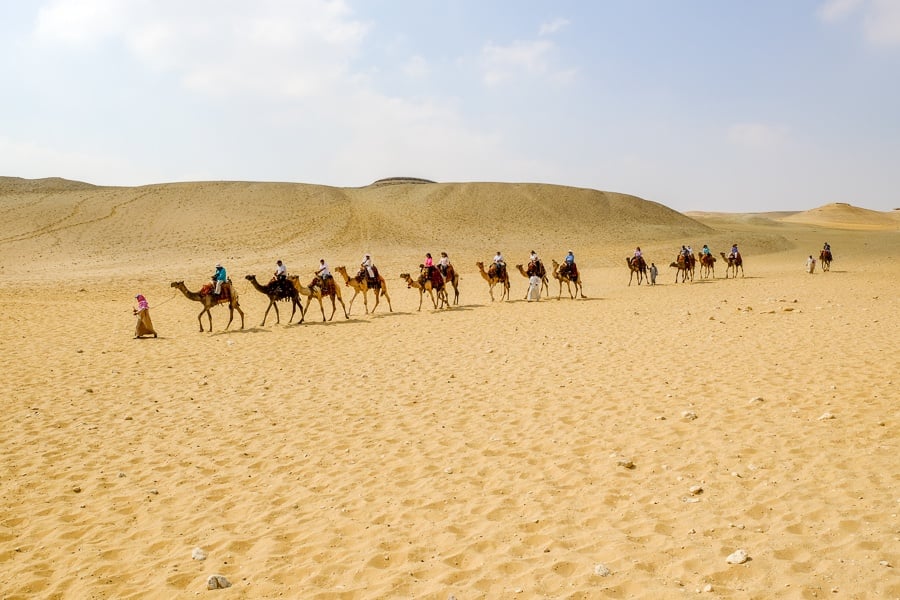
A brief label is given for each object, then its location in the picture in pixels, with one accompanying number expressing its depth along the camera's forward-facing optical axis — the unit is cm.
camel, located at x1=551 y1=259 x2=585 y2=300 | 2706
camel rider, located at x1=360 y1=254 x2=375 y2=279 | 2431
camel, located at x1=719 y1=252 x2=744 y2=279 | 3650
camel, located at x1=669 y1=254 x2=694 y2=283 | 3425
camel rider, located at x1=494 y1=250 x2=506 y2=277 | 2695
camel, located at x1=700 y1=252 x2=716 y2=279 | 3600
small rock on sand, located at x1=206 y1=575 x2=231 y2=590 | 496
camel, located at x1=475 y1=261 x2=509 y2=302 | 2722
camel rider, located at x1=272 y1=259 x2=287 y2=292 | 2138
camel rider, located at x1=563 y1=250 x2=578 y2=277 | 2698
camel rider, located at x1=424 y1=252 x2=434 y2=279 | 2447
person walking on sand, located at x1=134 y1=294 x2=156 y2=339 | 1867
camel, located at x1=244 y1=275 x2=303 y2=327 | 2134
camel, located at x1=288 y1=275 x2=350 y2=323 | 2220
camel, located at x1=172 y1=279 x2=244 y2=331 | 1988
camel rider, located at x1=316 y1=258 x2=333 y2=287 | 2248
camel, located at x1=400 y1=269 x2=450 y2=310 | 2453
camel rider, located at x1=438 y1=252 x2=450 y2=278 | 2481
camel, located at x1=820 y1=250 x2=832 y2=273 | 3784
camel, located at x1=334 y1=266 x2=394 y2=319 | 2422
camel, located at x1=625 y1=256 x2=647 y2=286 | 3319
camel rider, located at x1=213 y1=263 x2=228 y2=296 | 2009
